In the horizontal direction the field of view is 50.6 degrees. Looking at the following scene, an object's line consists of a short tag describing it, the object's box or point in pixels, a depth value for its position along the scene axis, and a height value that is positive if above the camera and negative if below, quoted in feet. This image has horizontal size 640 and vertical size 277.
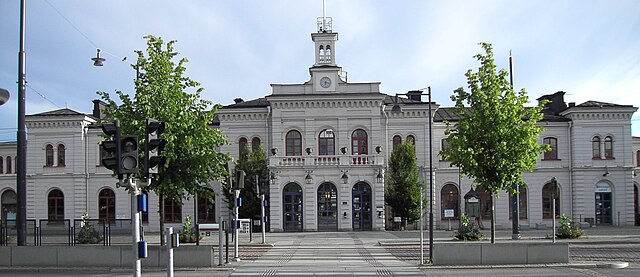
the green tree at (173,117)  79.61 +6.23
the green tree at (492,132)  84.99 +4.31
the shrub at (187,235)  111.65 -10.87
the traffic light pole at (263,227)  110.66 -9.77
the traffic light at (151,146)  42.57 +1.51
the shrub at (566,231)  111.34 -10.70
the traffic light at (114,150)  41.50 +1.24
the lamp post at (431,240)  72.22 -7.81
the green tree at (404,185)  152.25 -3.96
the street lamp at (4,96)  18.07 +2.03
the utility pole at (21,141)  70.51 +3.13
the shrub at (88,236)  81.41 -7.93
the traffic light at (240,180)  80.28 -1.32
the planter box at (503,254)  69.67 -8.99
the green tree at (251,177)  150.92 -1.83
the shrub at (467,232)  107.55 -10.47
